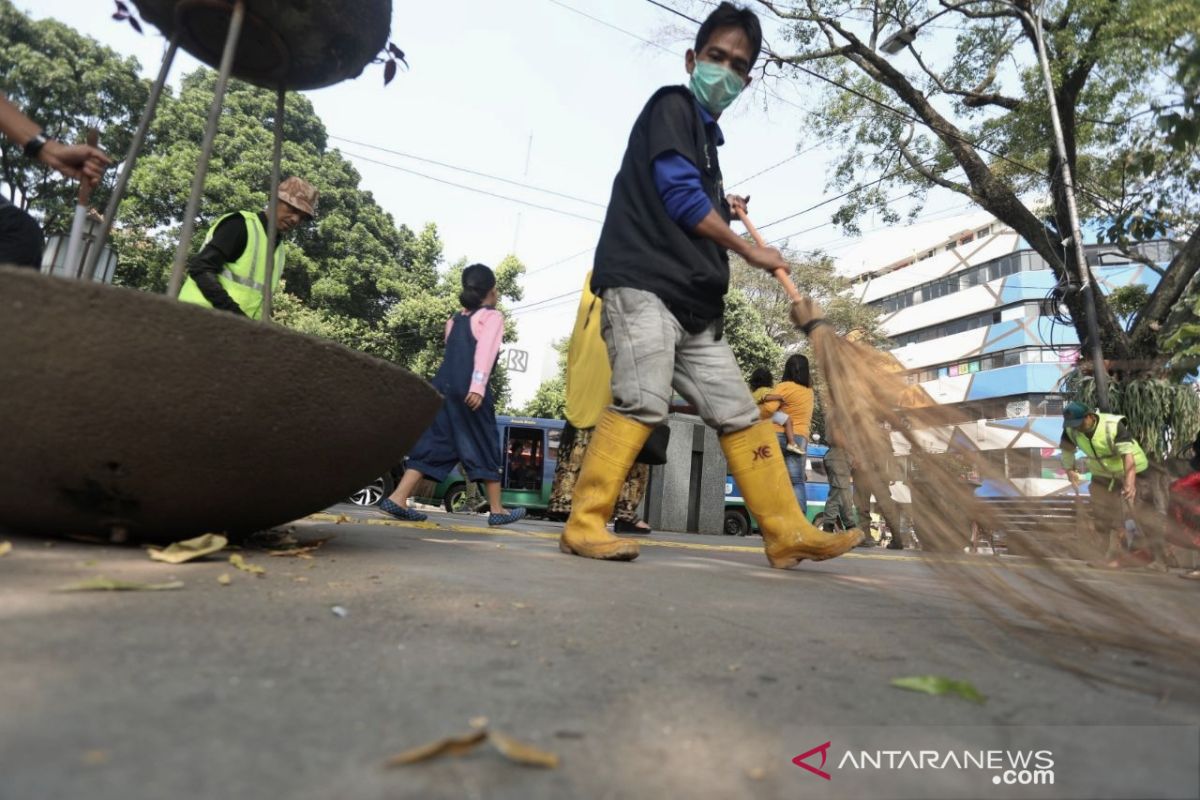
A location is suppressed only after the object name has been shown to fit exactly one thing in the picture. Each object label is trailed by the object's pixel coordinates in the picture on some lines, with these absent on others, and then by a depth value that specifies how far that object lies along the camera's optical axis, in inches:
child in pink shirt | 181.8
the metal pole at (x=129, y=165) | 88.3
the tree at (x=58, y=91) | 654.5
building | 1352.1
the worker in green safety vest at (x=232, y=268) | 122.5
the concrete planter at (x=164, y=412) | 62.1
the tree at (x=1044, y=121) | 360.5
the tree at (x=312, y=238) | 729.0
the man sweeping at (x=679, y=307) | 109.6
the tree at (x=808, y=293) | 1088.8
